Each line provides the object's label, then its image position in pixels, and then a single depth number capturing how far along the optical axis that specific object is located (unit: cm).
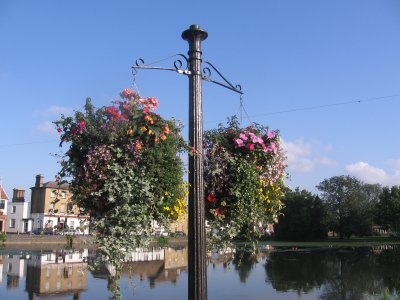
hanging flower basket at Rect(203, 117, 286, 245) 566
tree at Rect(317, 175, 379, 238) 7725
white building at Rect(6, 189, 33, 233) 7288
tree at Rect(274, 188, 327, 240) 7294
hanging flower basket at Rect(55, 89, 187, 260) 454
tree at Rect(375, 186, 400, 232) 7769
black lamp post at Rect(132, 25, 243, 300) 445
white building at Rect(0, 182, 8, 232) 6150
